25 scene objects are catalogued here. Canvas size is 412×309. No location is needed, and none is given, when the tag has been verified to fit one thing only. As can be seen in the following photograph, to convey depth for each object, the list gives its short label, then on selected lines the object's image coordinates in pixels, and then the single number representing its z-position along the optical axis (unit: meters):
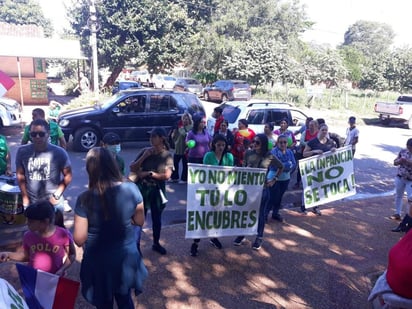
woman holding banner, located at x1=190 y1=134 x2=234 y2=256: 4.83
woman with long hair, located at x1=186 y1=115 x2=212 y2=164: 6.84
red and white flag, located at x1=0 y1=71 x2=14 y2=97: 4.85
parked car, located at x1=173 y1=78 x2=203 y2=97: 29.50
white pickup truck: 19.80
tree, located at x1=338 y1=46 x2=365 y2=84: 41.00
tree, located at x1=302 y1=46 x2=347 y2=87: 32.25
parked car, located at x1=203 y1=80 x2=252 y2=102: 25.94
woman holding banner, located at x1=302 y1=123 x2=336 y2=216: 6.40
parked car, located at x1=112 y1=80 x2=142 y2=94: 24.67
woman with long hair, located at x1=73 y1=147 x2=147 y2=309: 2.62
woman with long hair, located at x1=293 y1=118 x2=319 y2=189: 7.48
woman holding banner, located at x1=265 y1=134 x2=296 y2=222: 5.64
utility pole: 17.44
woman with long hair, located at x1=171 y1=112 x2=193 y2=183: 7.99
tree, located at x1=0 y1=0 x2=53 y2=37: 56.39
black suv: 10.70
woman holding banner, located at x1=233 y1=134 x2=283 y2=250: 5.07
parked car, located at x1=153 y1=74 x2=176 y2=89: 32.88
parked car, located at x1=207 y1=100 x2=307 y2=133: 9.55
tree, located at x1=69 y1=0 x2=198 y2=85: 21.39
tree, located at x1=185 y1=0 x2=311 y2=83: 33.56
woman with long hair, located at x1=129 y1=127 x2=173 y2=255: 4.34
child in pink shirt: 2.87
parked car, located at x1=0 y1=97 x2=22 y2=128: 11.96
